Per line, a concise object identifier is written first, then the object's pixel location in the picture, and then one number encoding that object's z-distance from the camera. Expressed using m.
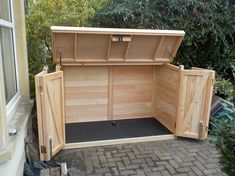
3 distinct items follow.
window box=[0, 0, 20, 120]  2.52
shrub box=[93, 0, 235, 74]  4.33
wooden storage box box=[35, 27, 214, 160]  2.98
